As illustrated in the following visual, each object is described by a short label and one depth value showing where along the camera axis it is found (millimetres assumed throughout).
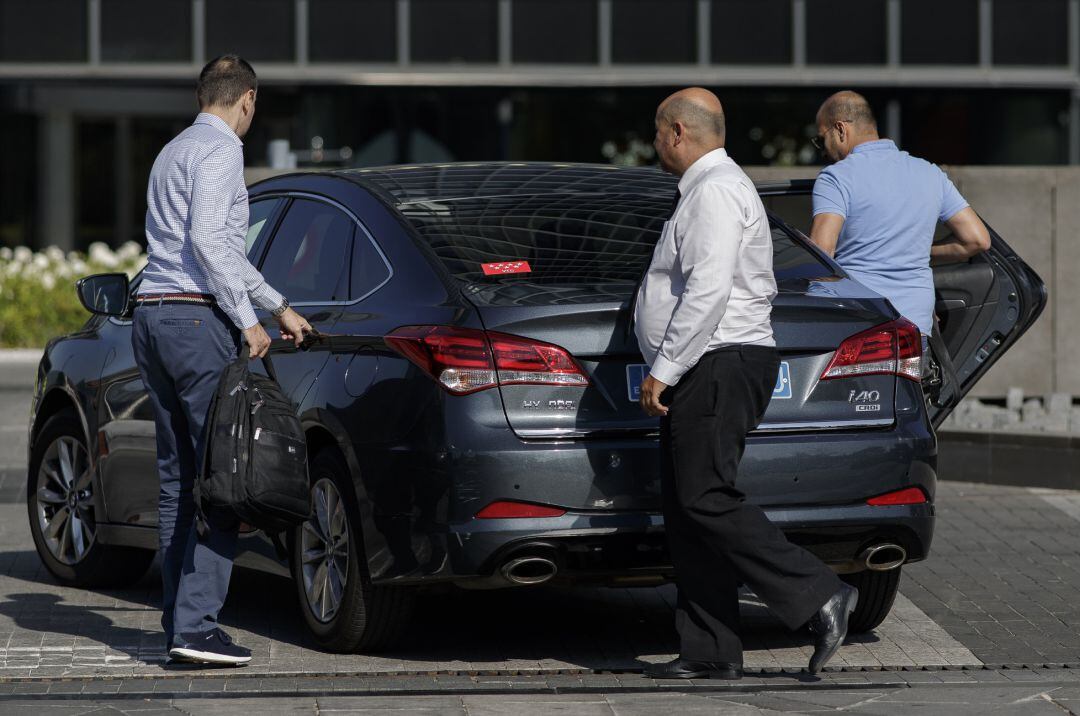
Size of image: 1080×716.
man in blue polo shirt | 14430
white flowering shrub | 33625
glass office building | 44187
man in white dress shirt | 11086
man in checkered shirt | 11734
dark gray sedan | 11266
